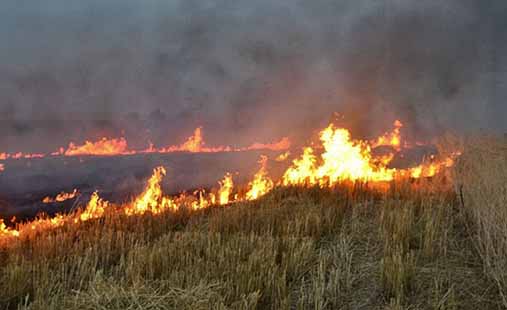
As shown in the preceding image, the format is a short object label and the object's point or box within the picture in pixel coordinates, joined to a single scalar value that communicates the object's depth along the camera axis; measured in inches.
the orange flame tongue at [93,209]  446.3
